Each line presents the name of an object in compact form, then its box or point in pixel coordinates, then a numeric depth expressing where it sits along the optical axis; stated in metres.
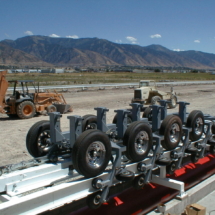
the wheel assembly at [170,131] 5.27
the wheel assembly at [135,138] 4.56
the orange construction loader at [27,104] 14.17
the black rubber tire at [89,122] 5.51
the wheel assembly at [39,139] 4.94
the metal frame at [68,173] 3.44
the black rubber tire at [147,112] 6.67
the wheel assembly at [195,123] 5.96
